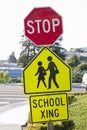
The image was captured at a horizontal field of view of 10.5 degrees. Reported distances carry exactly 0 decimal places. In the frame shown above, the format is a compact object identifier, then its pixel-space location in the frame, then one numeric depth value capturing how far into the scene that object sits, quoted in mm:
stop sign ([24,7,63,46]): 6156
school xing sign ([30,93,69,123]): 6460
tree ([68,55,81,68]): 84982
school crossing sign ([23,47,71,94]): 6377
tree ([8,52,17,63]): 150250
